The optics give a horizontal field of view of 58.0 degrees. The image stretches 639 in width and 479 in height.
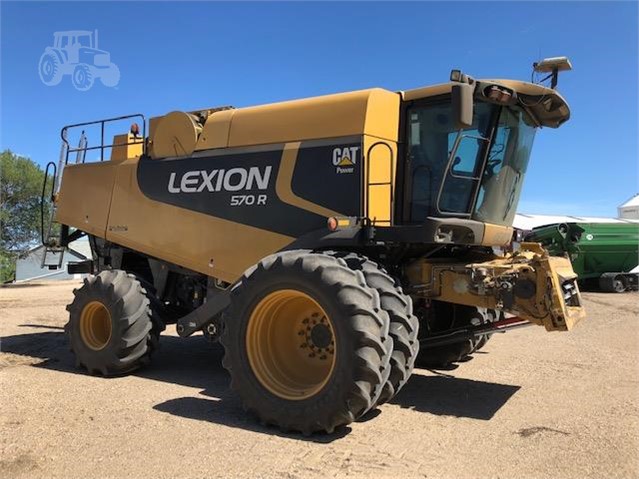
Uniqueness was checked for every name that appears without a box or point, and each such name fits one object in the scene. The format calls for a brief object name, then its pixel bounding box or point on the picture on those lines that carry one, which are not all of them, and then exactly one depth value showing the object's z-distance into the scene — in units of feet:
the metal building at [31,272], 94.81
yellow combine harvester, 16.02
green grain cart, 63.00
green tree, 98.58
